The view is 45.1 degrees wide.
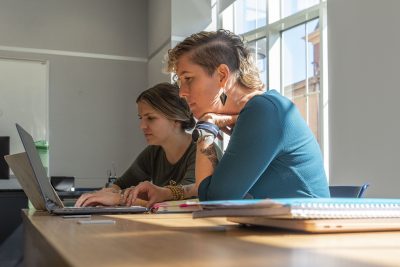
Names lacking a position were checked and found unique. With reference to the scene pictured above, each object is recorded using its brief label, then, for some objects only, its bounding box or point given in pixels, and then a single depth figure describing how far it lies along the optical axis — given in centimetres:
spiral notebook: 70
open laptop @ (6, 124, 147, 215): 130
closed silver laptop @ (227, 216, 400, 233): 72
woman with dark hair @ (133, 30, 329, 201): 114
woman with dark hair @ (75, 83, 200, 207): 224
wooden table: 49
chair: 156
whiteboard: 499
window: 307
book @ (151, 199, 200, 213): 130
